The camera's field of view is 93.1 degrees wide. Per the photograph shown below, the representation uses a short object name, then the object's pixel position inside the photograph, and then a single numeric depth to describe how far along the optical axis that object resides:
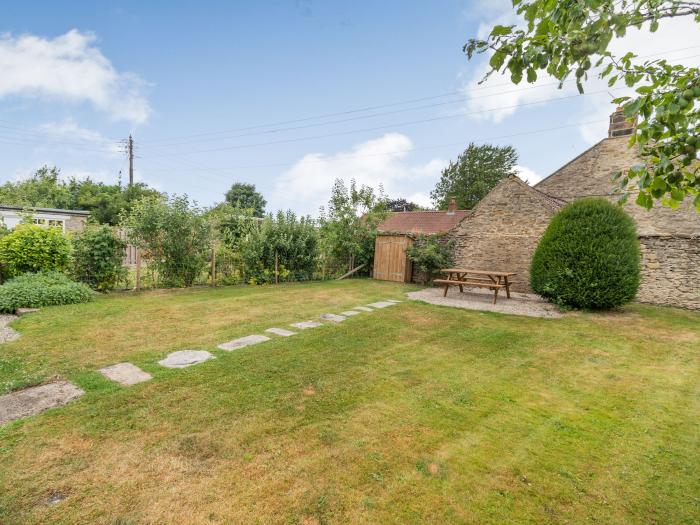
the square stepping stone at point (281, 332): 5.72
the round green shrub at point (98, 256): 8.42
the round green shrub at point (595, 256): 7.91
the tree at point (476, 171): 36.97
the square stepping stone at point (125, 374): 3.68
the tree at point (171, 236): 9.31
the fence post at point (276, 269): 12.09
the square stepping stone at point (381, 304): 8.46
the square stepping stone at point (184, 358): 4.21
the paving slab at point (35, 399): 2.95
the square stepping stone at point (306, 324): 6.24
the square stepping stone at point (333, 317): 6.89
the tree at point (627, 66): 1.69
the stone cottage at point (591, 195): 9.23
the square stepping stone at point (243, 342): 4.95
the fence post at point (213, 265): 10.68
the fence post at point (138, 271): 9.23
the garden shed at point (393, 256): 13.23
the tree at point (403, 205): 42.53
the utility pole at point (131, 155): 24.72
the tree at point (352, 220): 14.09
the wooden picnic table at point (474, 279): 9.15
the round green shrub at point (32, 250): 7.47
